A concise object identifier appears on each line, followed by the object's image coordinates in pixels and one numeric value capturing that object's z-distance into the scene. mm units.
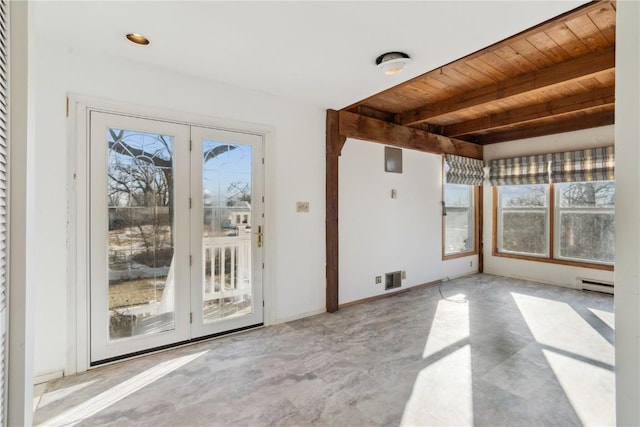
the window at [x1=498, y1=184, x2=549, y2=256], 5226
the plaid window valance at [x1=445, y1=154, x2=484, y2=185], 5324
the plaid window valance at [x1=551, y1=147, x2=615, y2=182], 4406
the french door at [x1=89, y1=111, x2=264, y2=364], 2469
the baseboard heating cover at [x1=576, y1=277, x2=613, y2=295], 4410
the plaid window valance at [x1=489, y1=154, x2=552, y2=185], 5027
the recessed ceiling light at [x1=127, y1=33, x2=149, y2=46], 2156
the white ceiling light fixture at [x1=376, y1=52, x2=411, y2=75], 2396
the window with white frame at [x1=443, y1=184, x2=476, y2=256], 5469
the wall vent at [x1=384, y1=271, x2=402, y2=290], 4402
